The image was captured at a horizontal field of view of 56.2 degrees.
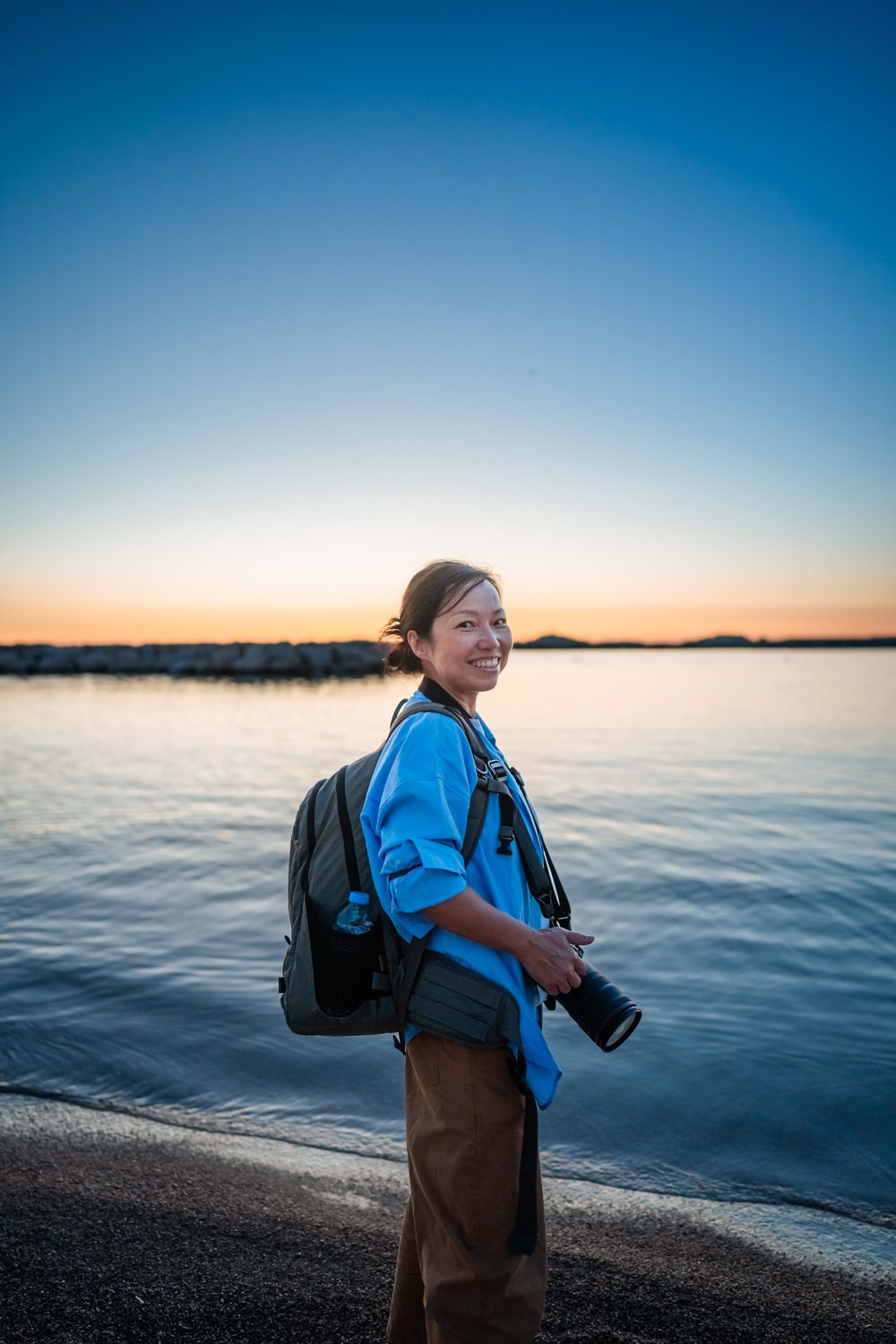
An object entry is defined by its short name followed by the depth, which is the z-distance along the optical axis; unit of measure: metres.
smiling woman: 1.93
